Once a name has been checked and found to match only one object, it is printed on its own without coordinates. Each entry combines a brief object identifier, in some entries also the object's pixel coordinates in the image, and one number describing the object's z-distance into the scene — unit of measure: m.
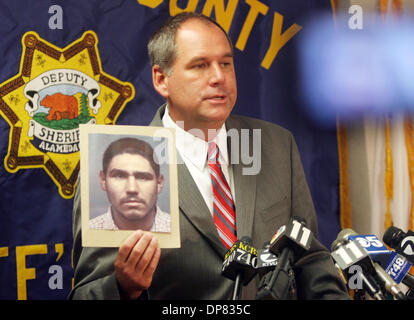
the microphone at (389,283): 1.65
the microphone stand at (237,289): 1.63
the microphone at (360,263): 1.65
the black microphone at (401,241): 1.79
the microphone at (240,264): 1.64
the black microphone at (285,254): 1.58
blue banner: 2.31
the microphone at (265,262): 1.68
